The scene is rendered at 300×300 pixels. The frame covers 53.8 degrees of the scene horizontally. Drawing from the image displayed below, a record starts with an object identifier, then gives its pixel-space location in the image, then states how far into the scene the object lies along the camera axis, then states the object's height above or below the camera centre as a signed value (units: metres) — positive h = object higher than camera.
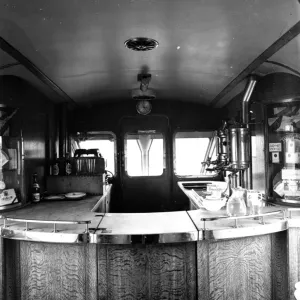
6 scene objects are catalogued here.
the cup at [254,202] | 2.15 -0.41
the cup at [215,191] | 2.42 -0.38
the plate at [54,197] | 3.02 -0.48
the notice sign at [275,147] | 2.78 -0.01
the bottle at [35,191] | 2.94 -0.41
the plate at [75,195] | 3.03 -0.47
